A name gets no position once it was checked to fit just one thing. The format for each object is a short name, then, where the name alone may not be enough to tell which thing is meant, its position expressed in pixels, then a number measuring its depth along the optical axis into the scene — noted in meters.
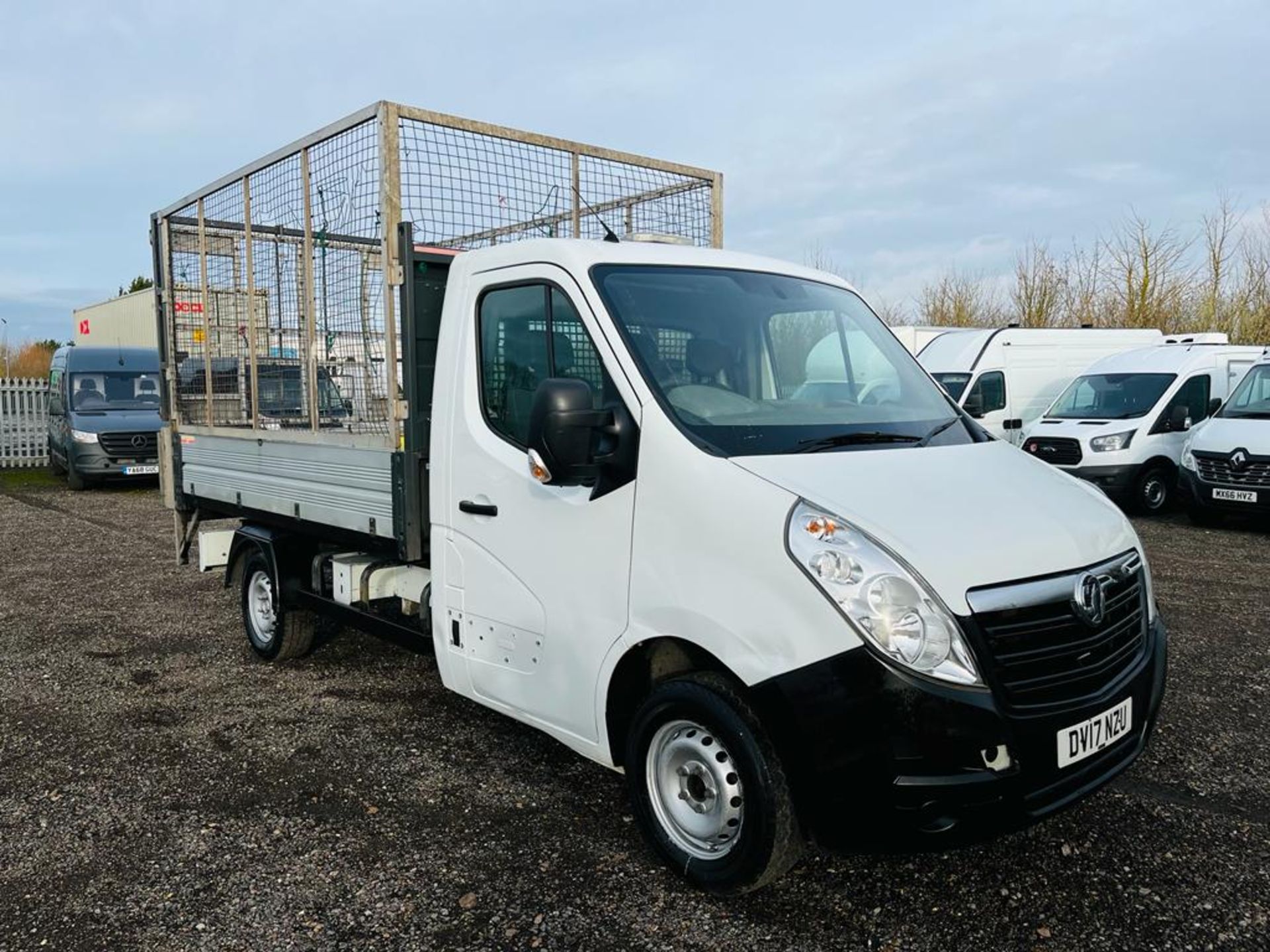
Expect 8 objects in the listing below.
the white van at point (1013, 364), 15.81
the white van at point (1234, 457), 10.94
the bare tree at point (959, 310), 28.78
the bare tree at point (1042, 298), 27.70
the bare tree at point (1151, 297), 25.67
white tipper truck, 2.83
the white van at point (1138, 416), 12.67
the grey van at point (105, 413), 16.03
